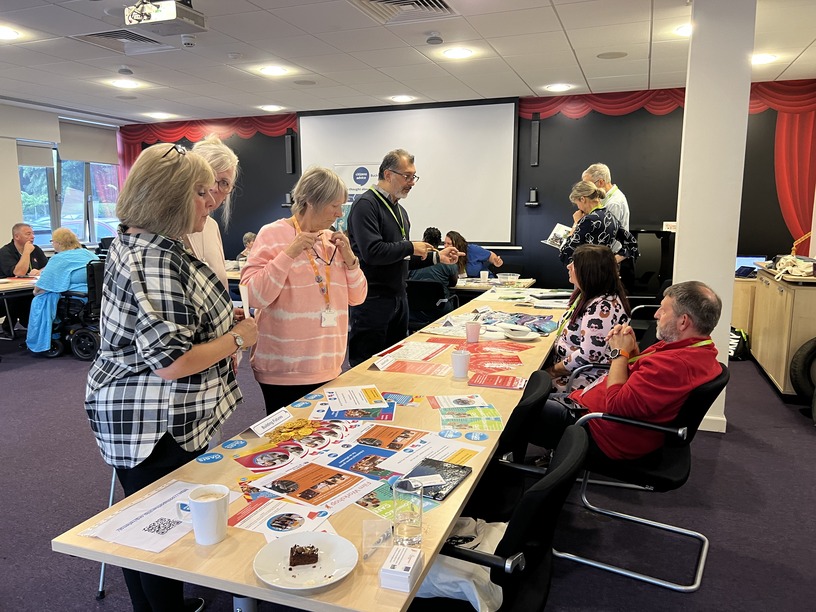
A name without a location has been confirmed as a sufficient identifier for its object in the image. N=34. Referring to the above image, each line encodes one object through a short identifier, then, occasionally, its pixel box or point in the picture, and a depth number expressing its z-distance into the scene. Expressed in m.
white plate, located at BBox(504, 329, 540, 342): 3.05
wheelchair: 5.81
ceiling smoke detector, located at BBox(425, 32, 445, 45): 4.79
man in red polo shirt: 2.16
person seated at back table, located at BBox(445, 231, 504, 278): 6.40
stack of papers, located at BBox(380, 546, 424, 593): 1.06
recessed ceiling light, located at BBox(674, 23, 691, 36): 4.64
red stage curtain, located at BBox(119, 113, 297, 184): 8.98
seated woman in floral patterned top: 2.76
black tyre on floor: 4.24
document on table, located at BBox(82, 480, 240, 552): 1.21
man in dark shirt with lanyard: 3.07
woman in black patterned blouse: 4.18
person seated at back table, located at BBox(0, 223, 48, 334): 6.79
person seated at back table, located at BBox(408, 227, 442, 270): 3.79
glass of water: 1.22
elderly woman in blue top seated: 5.81
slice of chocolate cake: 1.12
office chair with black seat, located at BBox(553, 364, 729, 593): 2.11
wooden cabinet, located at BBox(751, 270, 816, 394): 4.30
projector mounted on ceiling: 3.54
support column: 3.50
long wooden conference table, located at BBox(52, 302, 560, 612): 1.05
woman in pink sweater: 2.18
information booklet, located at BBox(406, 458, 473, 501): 1.42
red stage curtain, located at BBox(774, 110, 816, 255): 6.68
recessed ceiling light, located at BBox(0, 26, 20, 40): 4.58
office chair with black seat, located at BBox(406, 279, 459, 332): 4.93
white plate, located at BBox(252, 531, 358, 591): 1.07
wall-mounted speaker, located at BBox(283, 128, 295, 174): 8.89
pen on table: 1.17
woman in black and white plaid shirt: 1.43
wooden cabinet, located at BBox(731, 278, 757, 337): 5.75
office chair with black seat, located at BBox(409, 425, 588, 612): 1.26
